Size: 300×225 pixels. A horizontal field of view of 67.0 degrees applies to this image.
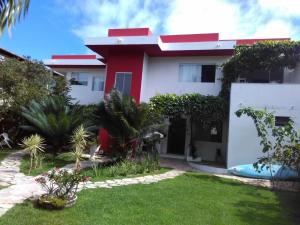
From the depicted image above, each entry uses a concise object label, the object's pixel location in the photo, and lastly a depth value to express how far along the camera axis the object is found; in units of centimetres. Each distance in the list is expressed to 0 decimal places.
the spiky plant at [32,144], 862
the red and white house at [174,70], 1355
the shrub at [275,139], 820
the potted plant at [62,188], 536
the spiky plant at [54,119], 1158
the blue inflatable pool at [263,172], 944
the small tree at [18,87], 1308
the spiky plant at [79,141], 832
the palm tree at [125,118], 1052
